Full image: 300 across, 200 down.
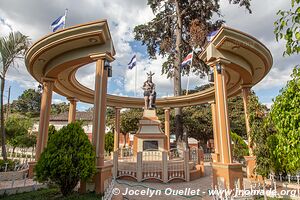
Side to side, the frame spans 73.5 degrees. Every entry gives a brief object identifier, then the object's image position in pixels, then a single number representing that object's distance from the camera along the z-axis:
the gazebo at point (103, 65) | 6.82
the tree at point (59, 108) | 55.25
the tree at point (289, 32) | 2.09
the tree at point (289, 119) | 2.99
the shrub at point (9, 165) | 8.40
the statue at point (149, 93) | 13.55
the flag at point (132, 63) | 13.75
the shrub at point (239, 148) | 11.61
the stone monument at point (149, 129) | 12.12
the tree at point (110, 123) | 25.63
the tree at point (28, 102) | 60.62
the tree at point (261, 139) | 5.73
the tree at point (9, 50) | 9.46
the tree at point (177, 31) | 15.35
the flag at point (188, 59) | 11.43
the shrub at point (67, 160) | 5.24
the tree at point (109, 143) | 17.23
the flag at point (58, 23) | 8.25
